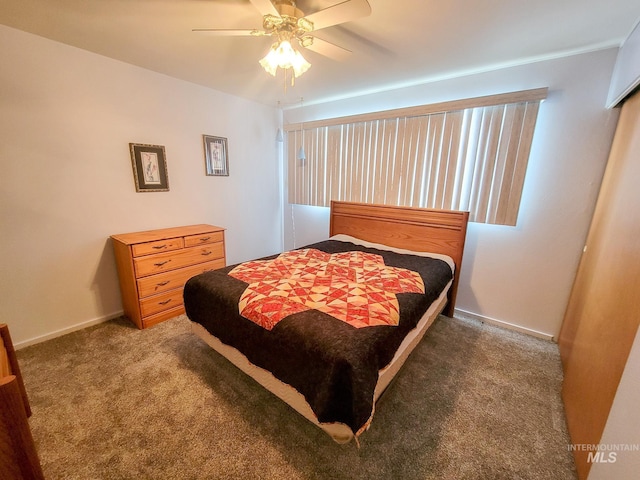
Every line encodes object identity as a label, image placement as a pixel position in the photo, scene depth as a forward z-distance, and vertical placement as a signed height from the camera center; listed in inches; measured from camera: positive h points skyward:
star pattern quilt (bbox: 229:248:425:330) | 58.1 -28.4
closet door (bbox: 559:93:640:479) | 46.1 -23.3
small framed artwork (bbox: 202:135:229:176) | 123.4 +13.4
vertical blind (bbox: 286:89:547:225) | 91.1 +14.0
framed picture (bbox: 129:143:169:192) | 101.0 +5.5
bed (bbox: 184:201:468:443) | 47.0 -30.2
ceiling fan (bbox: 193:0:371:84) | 49.8 +34.9
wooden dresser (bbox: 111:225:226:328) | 92.4 -33.5
